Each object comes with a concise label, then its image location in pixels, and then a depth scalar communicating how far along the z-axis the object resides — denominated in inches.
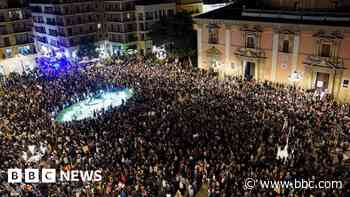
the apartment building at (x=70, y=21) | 1973.4
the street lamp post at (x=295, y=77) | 1127.7
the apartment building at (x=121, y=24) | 1958.7
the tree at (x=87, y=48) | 2052.2
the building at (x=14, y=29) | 1787.6
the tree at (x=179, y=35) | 1636.3
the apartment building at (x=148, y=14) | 1953.7
